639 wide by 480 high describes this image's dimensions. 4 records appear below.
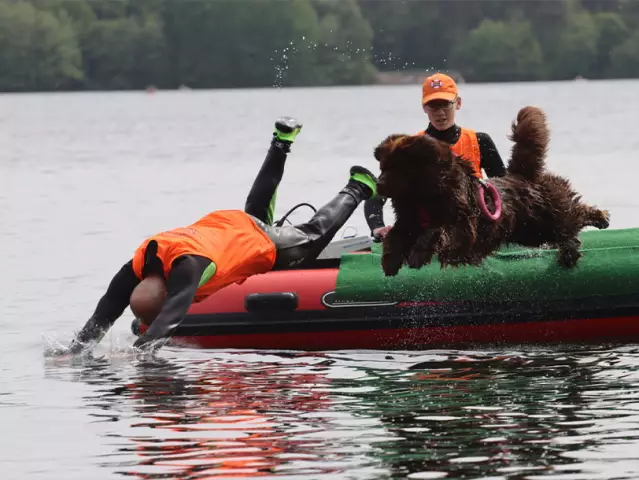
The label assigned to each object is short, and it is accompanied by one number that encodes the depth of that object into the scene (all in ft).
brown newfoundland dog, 52.70
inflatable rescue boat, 64.44
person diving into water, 61.36
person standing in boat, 64.08
